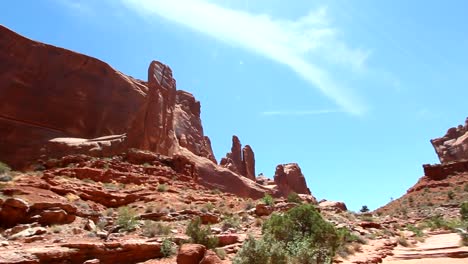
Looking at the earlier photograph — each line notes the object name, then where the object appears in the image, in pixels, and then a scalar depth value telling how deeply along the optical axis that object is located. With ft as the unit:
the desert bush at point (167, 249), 44.70
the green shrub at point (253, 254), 32.83
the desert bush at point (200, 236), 48.80
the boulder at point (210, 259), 34.52
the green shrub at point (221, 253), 45.07
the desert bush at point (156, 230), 57.88
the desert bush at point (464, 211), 84.43
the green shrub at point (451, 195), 154.62
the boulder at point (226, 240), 52.70
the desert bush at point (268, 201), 93.20
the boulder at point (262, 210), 83.07
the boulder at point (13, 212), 57.07
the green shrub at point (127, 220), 61.11
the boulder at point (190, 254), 35.58
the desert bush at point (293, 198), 108.60
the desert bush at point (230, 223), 68.18
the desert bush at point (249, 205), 90.79
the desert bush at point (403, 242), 70.28
